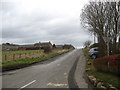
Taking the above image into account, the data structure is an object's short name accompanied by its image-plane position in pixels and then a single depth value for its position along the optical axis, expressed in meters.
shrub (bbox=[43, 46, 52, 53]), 31.79
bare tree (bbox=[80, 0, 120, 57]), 18.66
